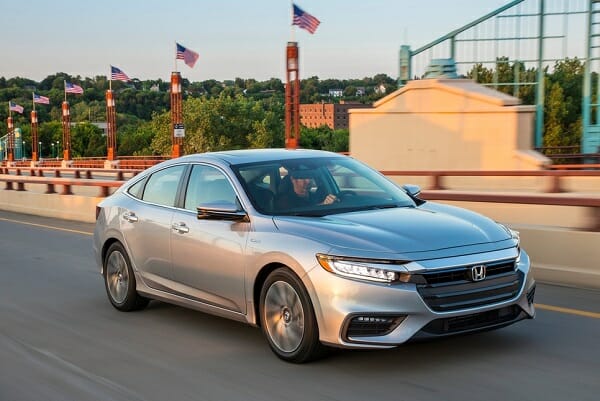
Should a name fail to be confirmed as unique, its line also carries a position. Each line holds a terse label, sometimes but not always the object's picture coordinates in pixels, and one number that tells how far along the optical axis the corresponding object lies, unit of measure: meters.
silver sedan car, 5.69
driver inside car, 6.90
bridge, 9.51
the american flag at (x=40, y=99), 88.94
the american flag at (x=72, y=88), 78.57
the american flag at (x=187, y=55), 53.22
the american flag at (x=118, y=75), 64.62
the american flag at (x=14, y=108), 101.57
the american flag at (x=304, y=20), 37.59
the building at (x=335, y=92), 181.09
